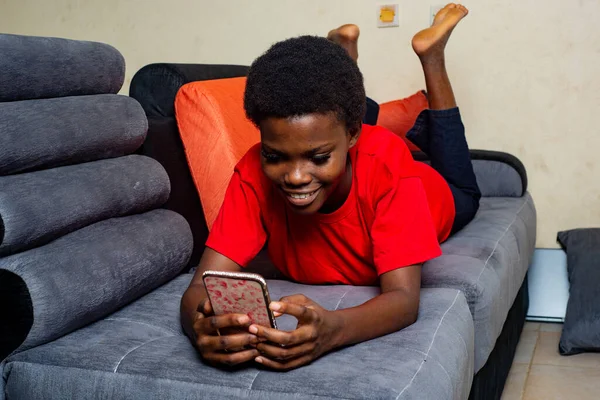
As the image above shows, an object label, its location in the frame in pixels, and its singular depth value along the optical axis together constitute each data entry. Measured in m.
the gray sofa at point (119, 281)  1.13
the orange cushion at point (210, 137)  1.85
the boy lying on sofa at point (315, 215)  1.13
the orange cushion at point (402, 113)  2.61
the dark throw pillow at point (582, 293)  2.29
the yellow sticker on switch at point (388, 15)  2.77
